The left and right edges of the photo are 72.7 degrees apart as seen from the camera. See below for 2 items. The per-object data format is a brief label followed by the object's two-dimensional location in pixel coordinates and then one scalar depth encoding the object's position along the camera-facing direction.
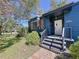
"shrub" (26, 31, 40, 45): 5.21
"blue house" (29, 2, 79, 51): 4.35
